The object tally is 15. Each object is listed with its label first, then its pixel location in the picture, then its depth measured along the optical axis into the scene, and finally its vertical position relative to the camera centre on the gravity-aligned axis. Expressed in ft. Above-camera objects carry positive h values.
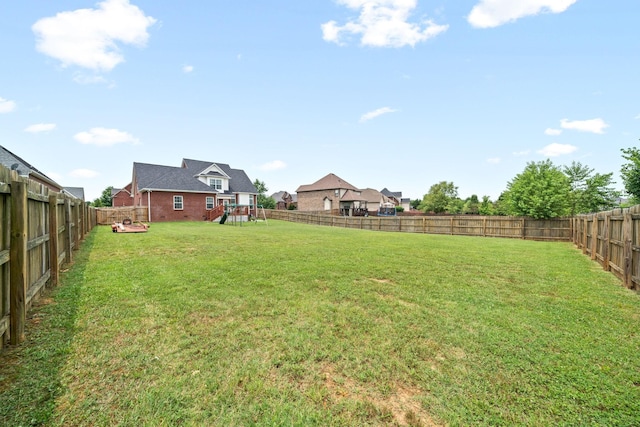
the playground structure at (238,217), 81.10 -3.27
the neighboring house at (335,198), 160.86 +5.66
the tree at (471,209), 154.61 -1.15
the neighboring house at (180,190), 85.66 +5.33
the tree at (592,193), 88.94 +4.58
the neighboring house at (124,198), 125.81 +4.03
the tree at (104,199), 196.95 +5.44
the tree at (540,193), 60.85 +3.28
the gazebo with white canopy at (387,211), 143.95 -2.17
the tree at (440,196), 169.27 +6.63
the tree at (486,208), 136.39 -0.50
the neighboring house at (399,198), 282.32 +9.47
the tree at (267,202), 186.95 +3.25
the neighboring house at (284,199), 211.94 +6.07
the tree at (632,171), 56.18 +7.39
